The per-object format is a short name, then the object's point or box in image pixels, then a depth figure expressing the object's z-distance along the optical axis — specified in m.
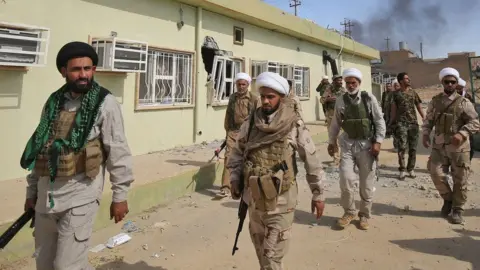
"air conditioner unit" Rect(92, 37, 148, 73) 5.51
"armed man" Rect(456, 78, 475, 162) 5.50
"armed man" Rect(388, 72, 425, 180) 5.98
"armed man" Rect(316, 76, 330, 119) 8.12
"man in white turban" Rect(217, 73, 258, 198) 4.61
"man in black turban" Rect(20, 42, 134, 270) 1.90
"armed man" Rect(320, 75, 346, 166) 6.29
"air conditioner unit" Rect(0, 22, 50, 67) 4.30
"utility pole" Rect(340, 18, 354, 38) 35.16
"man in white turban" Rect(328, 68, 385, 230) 3.76
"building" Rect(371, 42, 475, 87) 35.84
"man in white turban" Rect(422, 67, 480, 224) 3.91
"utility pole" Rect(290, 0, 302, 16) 29.91
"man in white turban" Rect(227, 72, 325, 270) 2.18
